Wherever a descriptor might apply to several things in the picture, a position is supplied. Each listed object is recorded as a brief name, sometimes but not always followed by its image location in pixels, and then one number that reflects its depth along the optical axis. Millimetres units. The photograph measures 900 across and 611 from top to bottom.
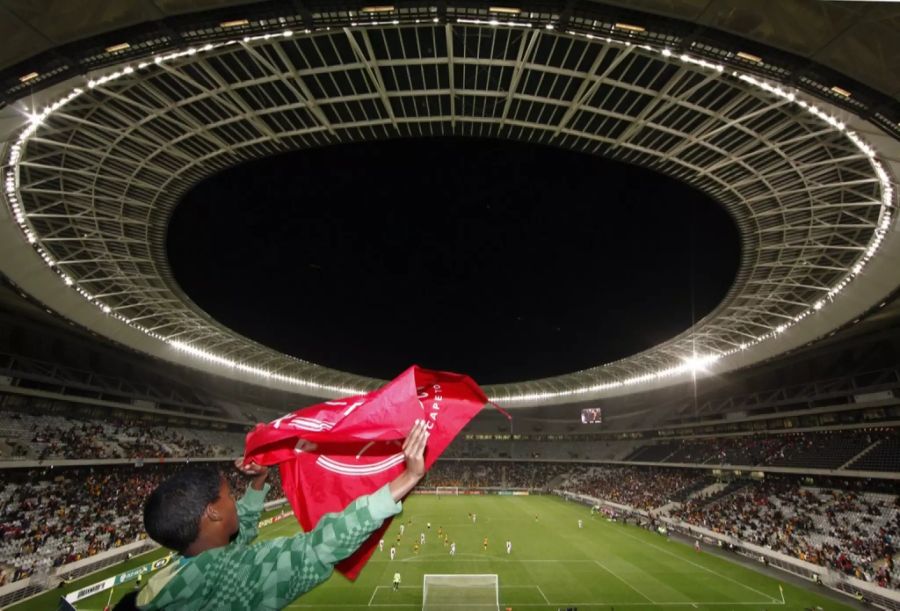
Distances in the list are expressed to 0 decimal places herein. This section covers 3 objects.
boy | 3004
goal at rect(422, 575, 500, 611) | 26172
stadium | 12742
